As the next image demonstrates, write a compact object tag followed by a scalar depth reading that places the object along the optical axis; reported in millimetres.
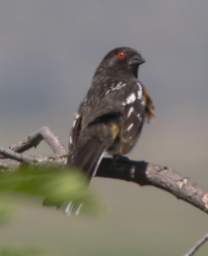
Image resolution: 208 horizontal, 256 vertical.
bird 9078
